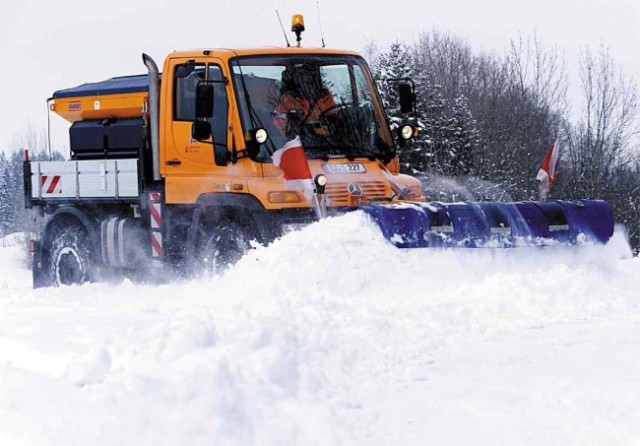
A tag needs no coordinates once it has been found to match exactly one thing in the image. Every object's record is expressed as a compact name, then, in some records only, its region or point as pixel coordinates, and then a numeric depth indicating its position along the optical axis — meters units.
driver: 19.12
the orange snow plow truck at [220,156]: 18.67
